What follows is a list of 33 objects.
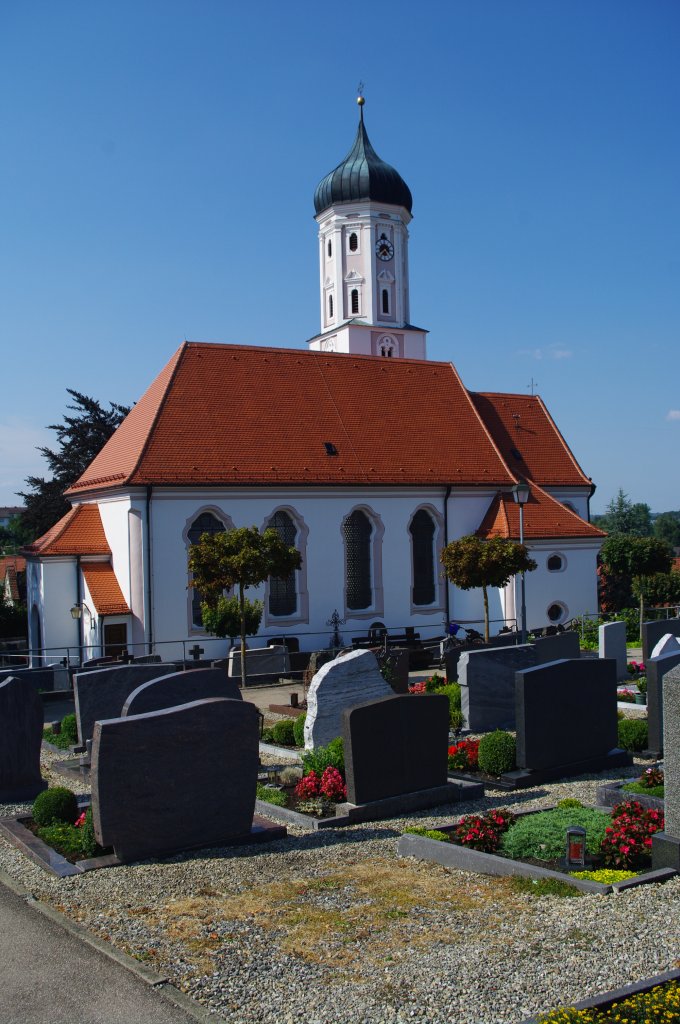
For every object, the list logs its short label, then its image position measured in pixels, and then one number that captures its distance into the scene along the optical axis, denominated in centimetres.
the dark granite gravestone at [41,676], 2375
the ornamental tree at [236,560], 2283
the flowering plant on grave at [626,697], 1950
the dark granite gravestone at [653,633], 2073
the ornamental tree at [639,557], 3484
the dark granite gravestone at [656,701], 1436
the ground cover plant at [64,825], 992
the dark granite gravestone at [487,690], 1678
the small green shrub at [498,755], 1357
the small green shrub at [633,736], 1512
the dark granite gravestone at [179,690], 1177
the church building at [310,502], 2823
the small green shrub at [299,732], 1593
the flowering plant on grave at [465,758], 1408
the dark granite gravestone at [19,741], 1289
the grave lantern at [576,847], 900
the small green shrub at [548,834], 938
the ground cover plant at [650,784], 1133
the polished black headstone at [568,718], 1327
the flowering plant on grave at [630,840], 895
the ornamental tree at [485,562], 2611
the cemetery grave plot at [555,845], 878
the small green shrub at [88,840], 986
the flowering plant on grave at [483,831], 966
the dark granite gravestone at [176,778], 952
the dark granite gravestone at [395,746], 1141
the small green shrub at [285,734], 1639
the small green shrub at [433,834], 1005
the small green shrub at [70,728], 1748
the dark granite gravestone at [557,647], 1852
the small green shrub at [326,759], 1250
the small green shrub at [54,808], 1117
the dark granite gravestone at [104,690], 1586
